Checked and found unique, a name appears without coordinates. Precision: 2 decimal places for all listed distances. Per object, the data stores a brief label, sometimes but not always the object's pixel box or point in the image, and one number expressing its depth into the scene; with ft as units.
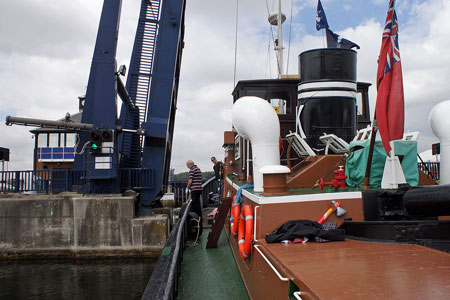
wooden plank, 21.21
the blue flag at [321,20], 35.19
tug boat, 7.25
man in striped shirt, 27.68
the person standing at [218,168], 44.98
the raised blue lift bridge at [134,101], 39.91
